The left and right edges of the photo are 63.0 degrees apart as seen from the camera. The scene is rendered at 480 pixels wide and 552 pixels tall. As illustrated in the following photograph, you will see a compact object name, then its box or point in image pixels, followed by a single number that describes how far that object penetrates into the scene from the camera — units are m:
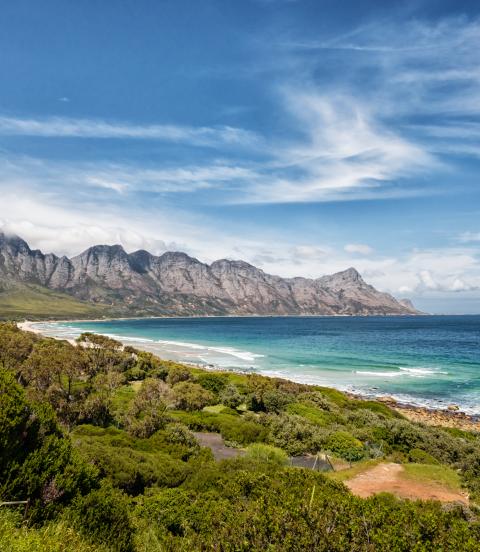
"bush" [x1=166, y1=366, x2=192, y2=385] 40.72
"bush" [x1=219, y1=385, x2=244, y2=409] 34.81
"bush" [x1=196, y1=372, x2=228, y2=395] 38.67
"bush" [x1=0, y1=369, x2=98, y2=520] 7.60
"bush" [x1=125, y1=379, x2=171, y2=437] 22.02
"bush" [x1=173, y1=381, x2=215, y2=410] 31.45
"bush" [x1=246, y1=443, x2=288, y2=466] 18.72
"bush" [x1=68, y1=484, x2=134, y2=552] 8.06
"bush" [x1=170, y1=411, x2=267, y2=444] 23.86
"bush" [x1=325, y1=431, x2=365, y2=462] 22.55
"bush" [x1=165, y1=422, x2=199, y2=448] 20.25
